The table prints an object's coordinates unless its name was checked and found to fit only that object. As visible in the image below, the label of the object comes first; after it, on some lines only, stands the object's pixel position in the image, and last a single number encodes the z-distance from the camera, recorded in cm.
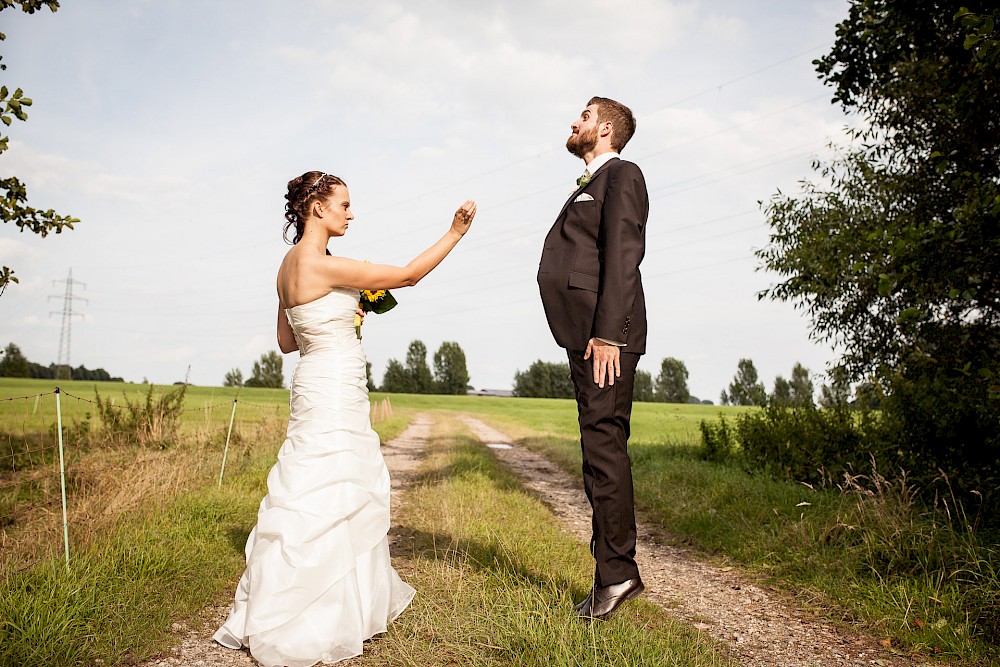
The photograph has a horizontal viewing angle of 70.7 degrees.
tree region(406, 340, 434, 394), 10562
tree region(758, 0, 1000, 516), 562
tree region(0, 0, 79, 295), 763
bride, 391
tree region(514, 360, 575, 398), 10819
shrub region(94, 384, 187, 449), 1046
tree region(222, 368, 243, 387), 7631
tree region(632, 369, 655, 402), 10356
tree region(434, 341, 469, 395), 11500
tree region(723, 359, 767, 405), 10281
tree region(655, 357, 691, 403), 11250
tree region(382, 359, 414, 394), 10406
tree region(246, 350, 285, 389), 7042
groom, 383
